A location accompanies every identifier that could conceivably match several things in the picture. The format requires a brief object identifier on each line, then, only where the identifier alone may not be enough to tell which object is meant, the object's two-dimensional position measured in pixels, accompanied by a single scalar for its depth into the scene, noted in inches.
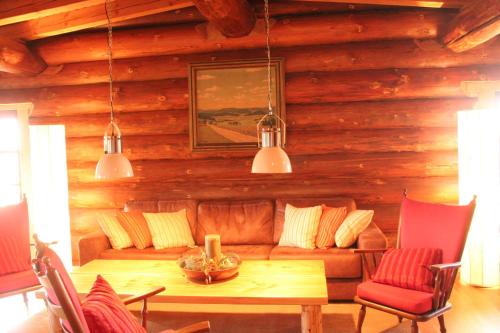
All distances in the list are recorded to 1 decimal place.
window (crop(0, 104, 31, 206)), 225.1
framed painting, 205.2
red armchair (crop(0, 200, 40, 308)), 155.5
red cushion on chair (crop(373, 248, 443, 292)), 132.9
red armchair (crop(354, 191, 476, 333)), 126.0
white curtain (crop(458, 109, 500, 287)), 181.6
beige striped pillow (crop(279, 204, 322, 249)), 183.3
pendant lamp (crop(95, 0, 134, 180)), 127.2
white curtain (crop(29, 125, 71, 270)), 215.5
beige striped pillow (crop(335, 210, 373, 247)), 176.4
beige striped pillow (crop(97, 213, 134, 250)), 190.4
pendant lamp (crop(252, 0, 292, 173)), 120.0
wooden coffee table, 115.7
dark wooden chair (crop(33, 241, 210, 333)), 78.2
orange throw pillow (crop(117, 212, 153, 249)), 191.8
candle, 135.0
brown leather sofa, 171.6
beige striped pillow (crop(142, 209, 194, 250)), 192.5
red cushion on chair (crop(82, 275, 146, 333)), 83.0
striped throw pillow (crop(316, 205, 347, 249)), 181.9
